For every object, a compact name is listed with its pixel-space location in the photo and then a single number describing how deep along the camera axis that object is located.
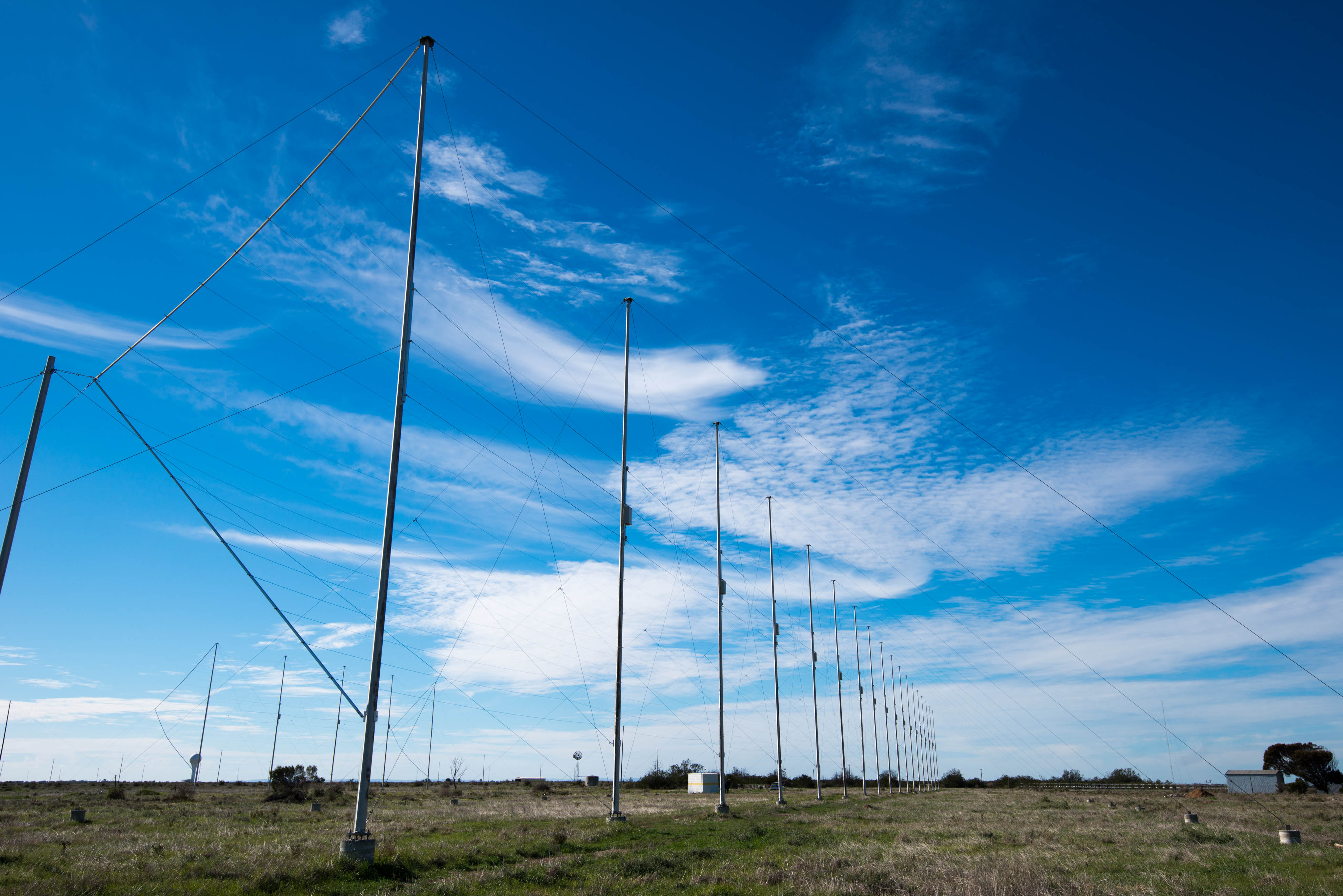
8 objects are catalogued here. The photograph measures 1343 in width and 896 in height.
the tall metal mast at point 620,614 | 31.62
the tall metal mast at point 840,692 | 64.06
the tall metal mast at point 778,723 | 47.88
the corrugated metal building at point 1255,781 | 86.81
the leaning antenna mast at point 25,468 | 15.87
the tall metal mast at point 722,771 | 39.41
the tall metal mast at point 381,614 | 17.95
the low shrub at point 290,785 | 54.84
